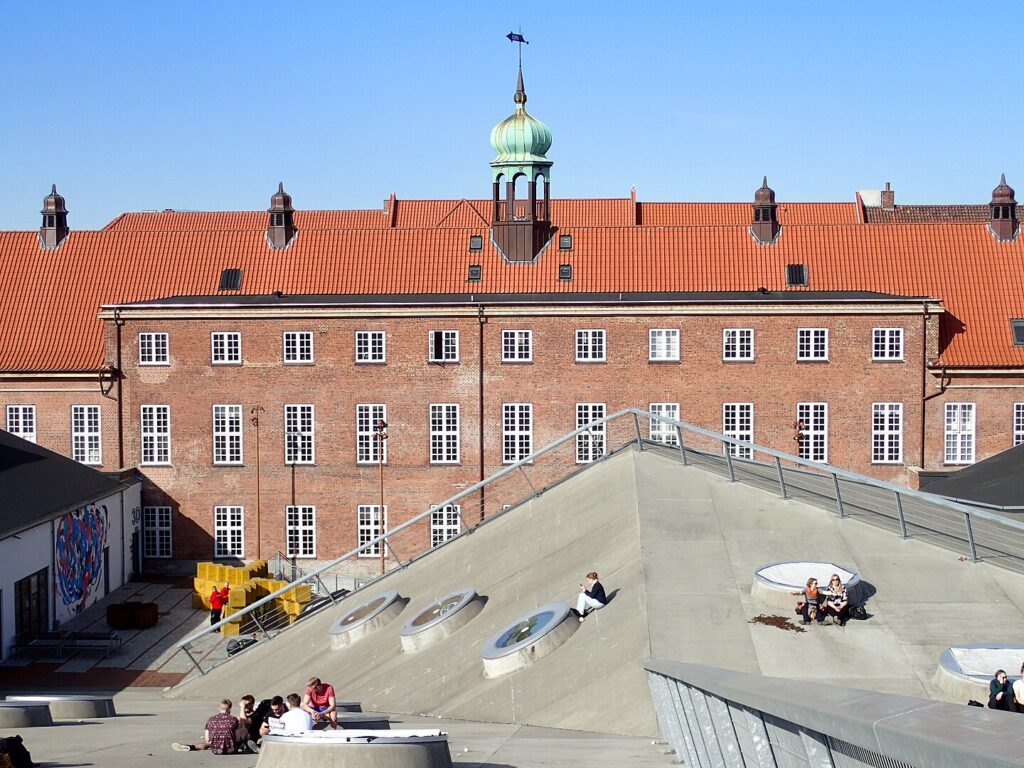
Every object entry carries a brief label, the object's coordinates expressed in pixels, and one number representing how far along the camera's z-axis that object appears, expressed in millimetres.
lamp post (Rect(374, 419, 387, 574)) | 55812
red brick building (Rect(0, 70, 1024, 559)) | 56656
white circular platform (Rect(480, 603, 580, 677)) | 26781
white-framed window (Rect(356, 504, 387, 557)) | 57375
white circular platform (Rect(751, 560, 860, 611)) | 26062
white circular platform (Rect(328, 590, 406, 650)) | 33562
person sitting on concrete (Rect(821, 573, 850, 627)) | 25305
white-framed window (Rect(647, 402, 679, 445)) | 55719
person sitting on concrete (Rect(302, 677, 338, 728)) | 21047
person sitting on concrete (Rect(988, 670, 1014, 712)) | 19203
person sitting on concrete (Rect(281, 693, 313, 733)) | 19156
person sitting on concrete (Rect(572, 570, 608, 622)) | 27422
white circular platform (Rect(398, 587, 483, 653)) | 30453
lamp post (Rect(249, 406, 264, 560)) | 57219
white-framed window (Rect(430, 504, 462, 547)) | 56594
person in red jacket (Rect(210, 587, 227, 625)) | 46688
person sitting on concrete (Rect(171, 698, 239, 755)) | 21594
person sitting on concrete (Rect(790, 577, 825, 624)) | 25469
